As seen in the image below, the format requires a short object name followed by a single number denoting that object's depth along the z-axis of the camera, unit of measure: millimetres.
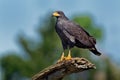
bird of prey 15234
